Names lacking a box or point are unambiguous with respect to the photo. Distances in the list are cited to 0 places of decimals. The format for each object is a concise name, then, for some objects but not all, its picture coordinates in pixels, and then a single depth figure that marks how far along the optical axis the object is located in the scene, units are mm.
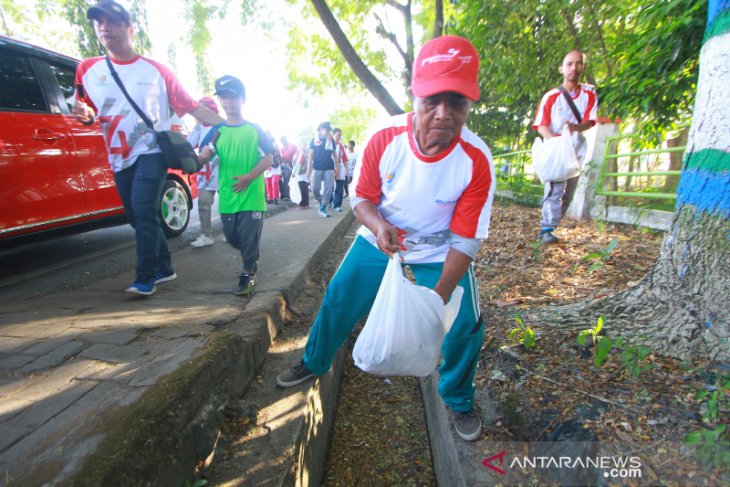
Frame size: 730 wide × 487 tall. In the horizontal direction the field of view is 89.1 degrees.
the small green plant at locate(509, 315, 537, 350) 2123
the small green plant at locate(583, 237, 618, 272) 2553
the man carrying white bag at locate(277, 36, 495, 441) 1553
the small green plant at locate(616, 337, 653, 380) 1736
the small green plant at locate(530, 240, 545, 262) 3686
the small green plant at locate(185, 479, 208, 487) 1395
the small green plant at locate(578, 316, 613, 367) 1816
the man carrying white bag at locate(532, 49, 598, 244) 3684
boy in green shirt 2943
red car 2875
